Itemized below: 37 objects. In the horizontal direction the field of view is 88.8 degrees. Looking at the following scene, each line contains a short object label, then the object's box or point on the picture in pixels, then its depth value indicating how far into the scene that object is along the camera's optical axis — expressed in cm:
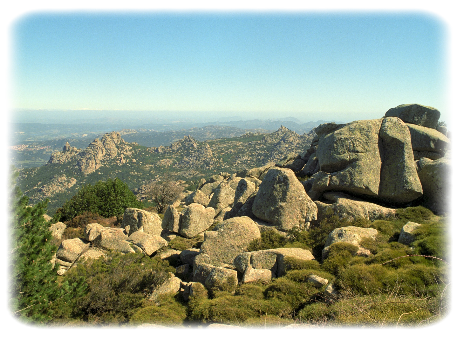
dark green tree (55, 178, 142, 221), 3372
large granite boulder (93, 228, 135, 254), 1817
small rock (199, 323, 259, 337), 707
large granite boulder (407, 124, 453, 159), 2494
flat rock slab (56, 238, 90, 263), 1781
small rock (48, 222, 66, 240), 2312
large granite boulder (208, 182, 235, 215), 3176
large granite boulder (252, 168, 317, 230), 1866
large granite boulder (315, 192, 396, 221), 1881
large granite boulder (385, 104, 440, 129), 2793
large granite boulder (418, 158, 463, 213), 1788
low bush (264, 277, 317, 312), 1020
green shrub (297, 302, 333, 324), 805
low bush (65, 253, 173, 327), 1213
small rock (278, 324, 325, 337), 678
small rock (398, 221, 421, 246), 1308
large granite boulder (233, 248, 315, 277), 1352
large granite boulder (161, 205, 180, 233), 2395
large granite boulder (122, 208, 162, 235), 2394
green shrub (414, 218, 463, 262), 1058
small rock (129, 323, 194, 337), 836
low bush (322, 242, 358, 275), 1196
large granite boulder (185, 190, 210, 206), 3591
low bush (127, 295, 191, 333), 1052
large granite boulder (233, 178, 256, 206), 2498
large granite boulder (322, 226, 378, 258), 1368
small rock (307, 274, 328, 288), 1065
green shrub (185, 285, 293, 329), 966
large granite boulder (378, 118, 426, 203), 1966
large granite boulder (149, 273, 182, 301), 1344
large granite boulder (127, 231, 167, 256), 1859
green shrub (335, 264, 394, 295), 918
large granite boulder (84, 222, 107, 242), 2014
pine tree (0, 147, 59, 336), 917
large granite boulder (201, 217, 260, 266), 1566
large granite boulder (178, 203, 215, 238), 2378
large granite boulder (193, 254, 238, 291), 1238
